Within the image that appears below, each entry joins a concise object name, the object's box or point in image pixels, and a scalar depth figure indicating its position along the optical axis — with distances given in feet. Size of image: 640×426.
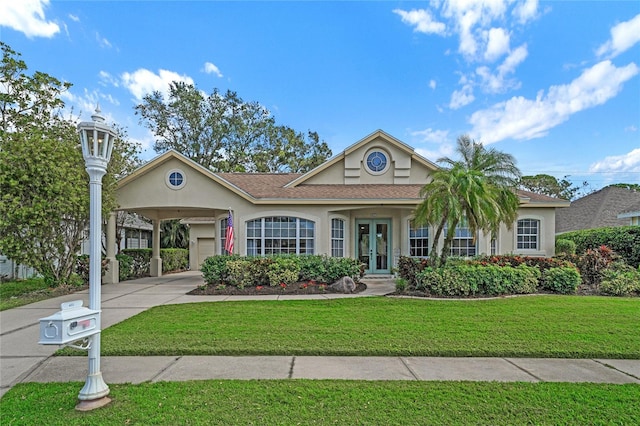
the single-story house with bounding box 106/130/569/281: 46.29
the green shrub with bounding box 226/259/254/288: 39.97
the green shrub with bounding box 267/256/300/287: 40.24
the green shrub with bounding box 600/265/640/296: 36.19
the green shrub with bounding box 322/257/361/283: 40.93
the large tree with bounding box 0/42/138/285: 36.29
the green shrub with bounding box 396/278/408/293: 36.50
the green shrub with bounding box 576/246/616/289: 40.65
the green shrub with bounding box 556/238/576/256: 53.80
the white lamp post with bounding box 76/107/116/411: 12.87
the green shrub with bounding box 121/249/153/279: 57.47
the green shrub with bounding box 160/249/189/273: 64.46
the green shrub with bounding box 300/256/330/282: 41.39
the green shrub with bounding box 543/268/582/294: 36.65
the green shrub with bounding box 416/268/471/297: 34.53
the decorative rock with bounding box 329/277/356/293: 37.86
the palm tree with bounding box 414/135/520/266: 35.37
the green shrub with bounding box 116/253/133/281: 51.21
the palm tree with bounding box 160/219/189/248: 78.64
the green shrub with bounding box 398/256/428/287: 38.16
